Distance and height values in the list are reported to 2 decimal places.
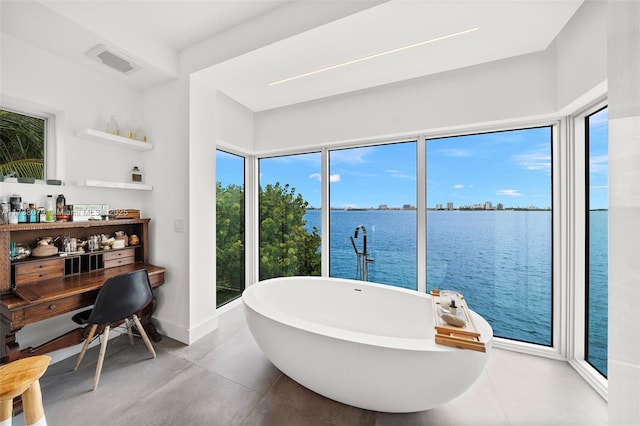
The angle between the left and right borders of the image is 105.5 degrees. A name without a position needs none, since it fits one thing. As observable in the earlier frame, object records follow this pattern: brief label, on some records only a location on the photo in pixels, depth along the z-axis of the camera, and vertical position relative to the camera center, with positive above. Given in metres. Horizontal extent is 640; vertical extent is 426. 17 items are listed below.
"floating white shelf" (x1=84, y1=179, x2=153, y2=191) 2.08 +0.25
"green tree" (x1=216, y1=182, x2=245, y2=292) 3.04 -0.34
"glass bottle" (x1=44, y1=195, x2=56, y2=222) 1.92 +0.03
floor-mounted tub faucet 2.63 -0.50
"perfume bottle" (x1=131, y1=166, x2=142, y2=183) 2.53 +0.40
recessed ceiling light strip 1.78 +1.30
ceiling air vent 1.98 +1.33
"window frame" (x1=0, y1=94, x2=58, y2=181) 2.05 +0.66
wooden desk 1.59 -0.55
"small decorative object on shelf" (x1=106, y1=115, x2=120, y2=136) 2.30 +0.82
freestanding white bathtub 1.29 -0.86
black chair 1.80 -0.72
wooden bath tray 1.27 -0.67
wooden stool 0.75 -0.54
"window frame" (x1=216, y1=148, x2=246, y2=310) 3.49 -0.10
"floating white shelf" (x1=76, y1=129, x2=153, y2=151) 2.10 +0.68
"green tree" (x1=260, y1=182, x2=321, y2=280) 3.26 -0.34
